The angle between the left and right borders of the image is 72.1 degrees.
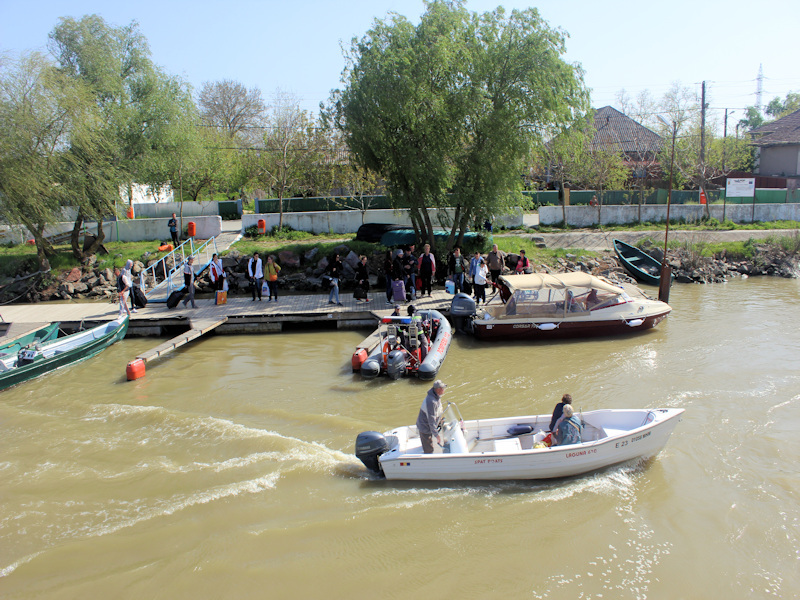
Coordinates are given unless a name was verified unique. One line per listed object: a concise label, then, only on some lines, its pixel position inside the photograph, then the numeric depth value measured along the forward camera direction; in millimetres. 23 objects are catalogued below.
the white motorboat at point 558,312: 14805
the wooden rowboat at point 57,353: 12875
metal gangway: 19453
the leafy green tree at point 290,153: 28703
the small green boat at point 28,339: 13998
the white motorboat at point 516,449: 7984
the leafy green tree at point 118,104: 20906
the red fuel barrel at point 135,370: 13016
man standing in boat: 8148
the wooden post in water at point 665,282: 18234
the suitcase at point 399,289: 17094
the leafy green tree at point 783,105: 65500
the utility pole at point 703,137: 30861
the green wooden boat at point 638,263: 22578
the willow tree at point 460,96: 17328
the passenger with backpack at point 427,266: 17484
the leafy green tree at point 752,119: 69806
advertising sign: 29536
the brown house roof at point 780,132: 38938
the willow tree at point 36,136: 18906
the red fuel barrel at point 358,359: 12844
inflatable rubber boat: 12312
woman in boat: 8203
